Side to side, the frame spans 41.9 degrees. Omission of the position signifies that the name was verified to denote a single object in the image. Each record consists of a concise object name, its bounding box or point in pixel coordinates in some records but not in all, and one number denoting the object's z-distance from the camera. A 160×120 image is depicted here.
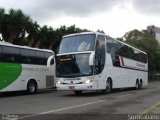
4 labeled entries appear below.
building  58.57
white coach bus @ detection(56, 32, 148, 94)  12.62
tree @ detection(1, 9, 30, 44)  20.32
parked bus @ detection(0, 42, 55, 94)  13.16
